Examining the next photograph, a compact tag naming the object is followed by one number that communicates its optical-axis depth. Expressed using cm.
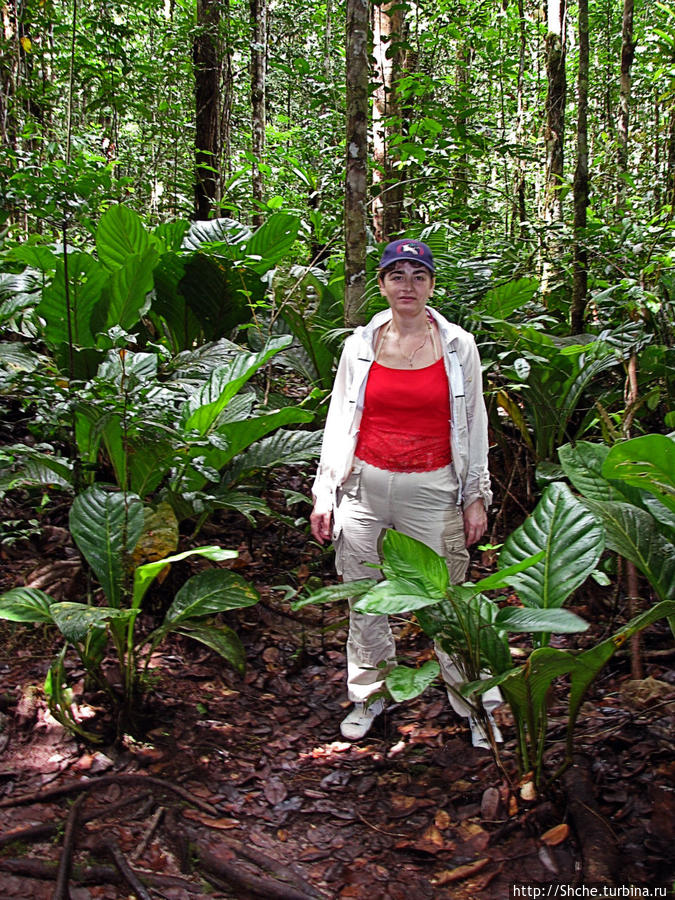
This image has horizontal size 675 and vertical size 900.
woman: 257
